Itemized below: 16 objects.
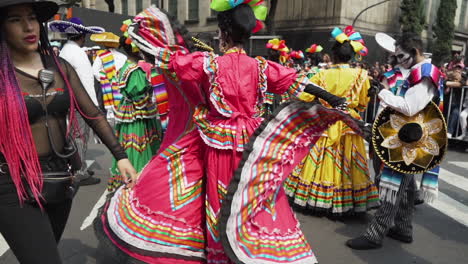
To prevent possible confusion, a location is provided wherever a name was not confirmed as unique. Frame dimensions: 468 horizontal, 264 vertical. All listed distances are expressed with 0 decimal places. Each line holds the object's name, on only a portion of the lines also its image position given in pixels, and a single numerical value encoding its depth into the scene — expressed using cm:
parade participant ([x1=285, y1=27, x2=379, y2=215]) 440
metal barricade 888
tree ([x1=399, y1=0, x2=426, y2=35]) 2594
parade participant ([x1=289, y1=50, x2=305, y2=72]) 1266
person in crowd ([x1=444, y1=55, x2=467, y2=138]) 891
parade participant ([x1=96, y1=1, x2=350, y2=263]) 250
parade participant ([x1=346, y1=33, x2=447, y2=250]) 328
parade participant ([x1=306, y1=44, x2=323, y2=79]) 1376
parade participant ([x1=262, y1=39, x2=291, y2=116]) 779
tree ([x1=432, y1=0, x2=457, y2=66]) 2946
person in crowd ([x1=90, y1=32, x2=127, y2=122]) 498
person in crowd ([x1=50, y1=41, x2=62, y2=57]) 1299
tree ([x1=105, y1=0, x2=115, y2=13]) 2532
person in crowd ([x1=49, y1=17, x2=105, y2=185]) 493
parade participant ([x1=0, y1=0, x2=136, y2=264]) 190
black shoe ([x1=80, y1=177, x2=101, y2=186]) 545
